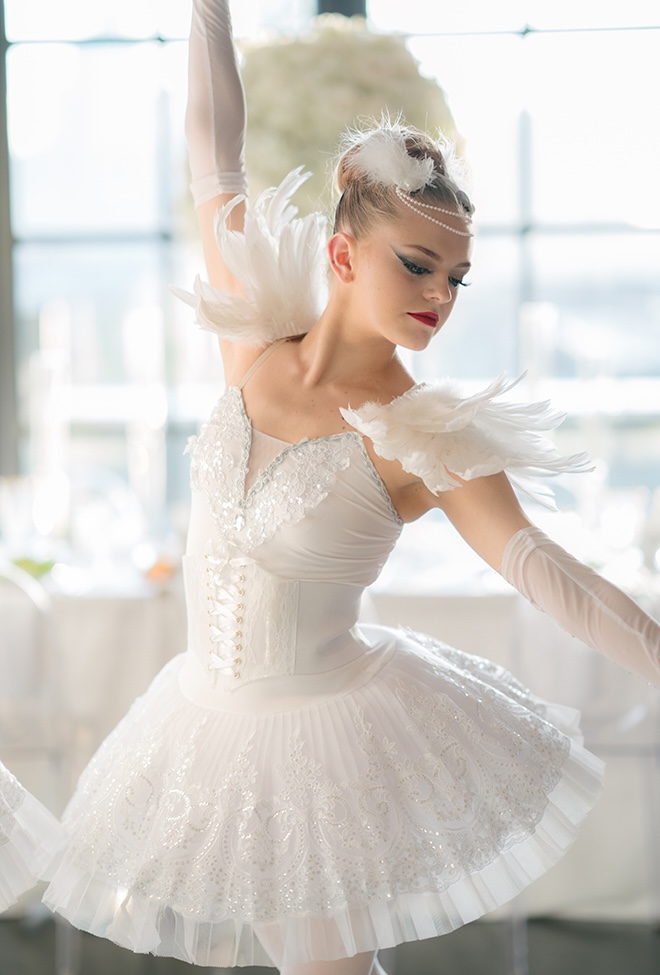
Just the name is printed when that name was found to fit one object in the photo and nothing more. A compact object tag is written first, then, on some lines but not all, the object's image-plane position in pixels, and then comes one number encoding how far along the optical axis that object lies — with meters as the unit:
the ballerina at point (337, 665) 2.57
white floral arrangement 4.07
